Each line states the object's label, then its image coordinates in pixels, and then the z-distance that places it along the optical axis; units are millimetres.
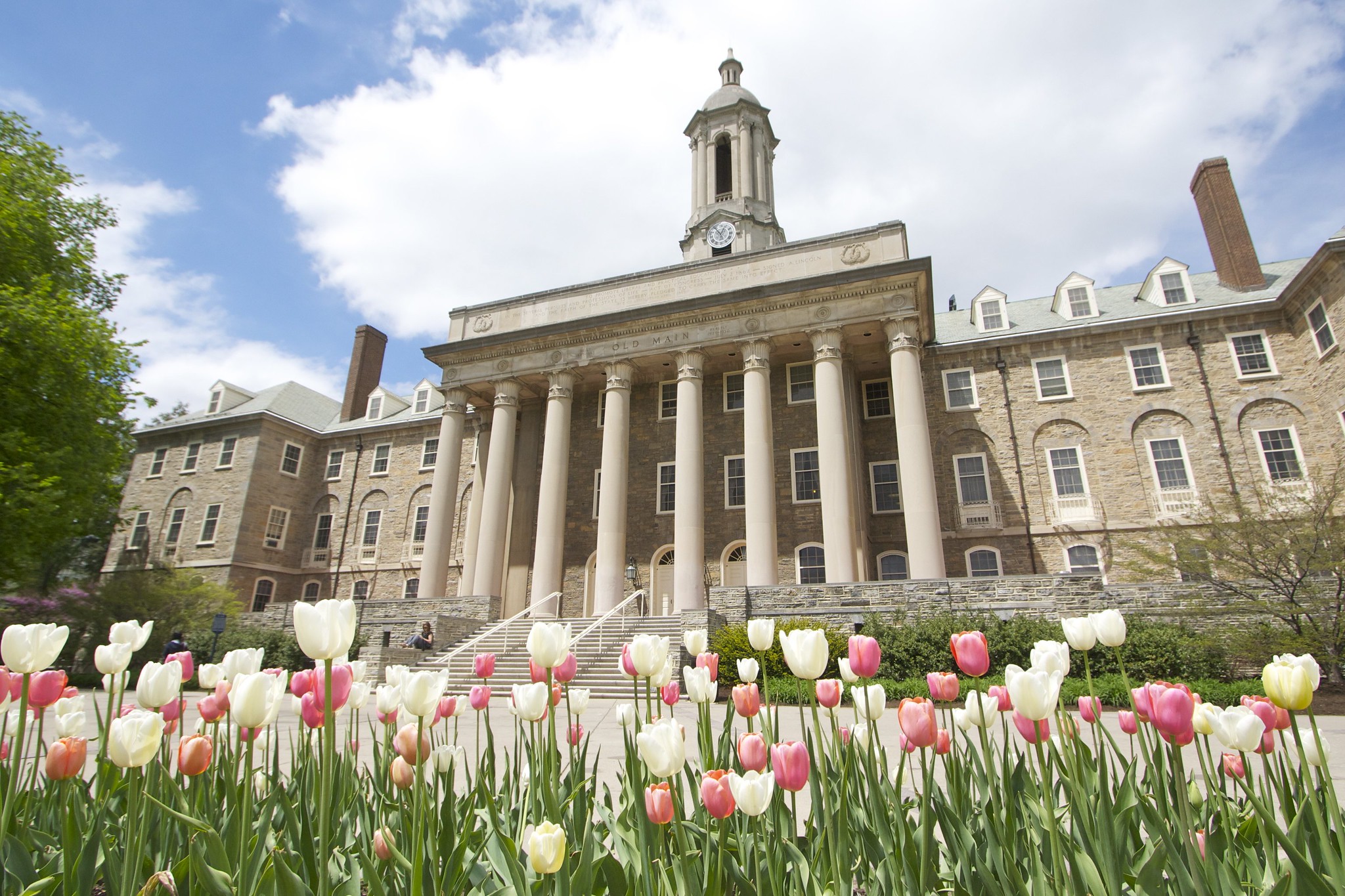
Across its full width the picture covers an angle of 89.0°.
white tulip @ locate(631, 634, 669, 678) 2875
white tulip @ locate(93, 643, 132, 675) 2803
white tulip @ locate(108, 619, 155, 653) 3018
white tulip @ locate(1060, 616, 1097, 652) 2859
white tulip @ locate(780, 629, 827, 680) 2549
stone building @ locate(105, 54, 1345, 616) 23969
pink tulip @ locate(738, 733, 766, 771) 2369
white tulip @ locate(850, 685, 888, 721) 2746
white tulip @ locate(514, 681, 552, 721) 2906
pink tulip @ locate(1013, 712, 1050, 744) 2605
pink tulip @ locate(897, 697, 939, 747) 2447
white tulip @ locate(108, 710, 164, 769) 2115
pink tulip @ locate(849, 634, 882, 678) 2623
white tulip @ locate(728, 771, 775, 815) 2084
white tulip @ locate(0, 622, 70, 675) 2365
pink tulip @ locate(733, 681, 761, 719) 2910
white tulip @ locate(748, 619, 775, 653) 3053
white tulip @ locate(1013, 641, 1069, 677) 2637
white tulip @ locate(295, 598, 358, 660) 1898
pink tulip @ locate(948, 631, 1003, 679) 2630
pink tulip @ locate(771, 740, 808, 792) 2256
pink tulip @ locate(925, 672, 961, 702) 3066
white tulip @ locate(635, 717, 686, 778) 2146
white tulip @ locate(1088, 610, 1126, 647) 2756
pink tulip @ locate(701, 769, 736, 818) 2020
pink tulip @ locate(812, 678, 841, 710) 2910
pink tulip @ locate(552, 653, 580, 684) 3237
